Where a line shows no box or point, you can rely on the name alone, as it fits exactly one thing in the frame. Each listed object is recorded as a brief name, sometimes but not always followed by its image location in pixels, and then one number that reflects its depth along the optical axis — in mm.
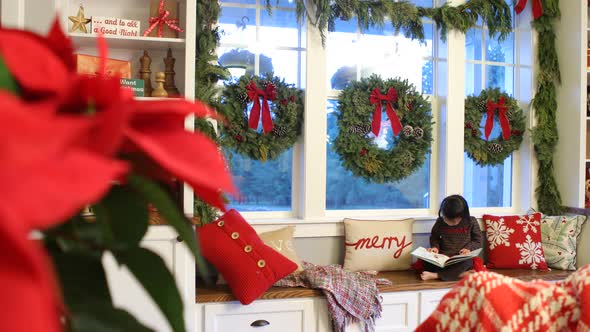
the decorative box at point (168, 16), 3002
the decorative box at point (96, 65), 2768
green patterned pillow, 3879
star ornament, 2863
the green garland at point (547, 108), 4172
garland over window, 3668
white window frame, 3701
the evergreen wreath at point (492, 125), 4086
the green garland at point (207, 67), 3227
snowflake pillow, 3850
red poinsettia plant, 177
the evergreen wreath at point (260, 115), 3531
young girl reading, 3605
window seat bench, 2984
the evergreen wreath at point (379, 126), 3777
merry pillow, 3656
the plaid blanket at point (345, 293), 3039
